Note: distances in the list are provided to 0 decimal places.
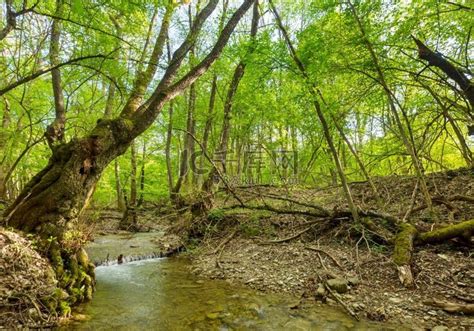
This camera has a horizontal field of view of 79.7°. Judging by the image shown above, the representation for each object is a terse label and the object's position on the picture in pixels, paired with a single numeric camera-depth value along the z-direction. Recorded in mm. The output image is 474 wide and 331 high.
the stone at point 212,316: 3926
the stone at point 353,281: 4453
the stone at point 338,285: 4336
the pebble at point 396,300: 3861
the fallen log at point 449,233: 4645
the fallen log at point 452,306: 3398
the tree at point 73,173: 4648
